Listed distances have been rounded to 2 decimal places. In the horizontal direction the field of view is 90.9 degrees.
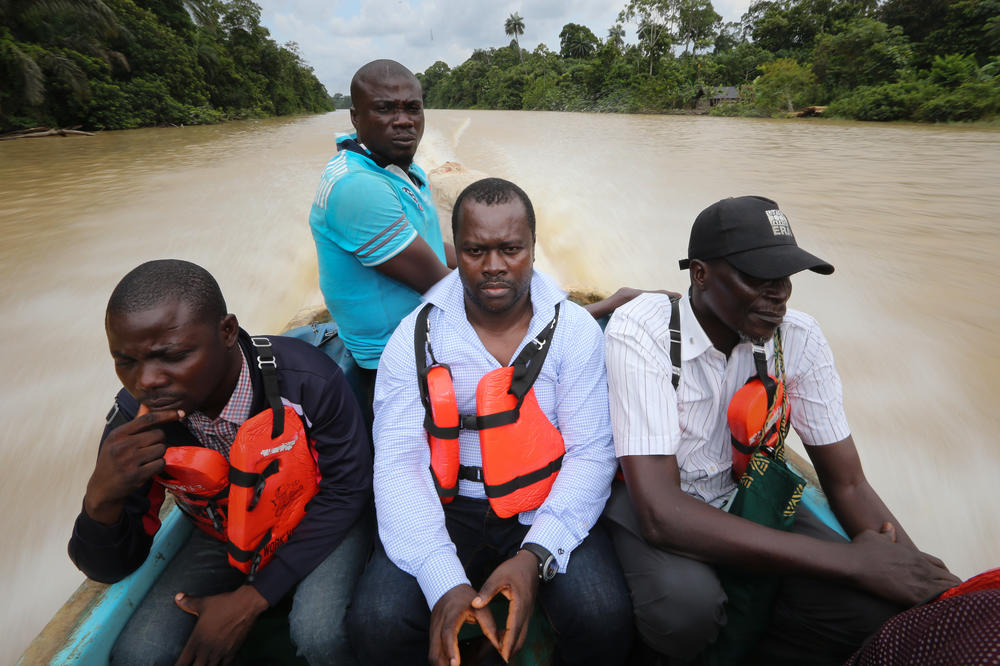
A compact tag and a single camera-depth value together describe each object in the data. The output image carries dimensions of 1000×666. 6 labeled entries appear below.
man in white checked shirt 1.26
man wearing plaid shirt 1.15
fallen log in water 14.65
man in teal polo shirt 1.74
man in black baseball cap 1.21
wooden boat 1.18
